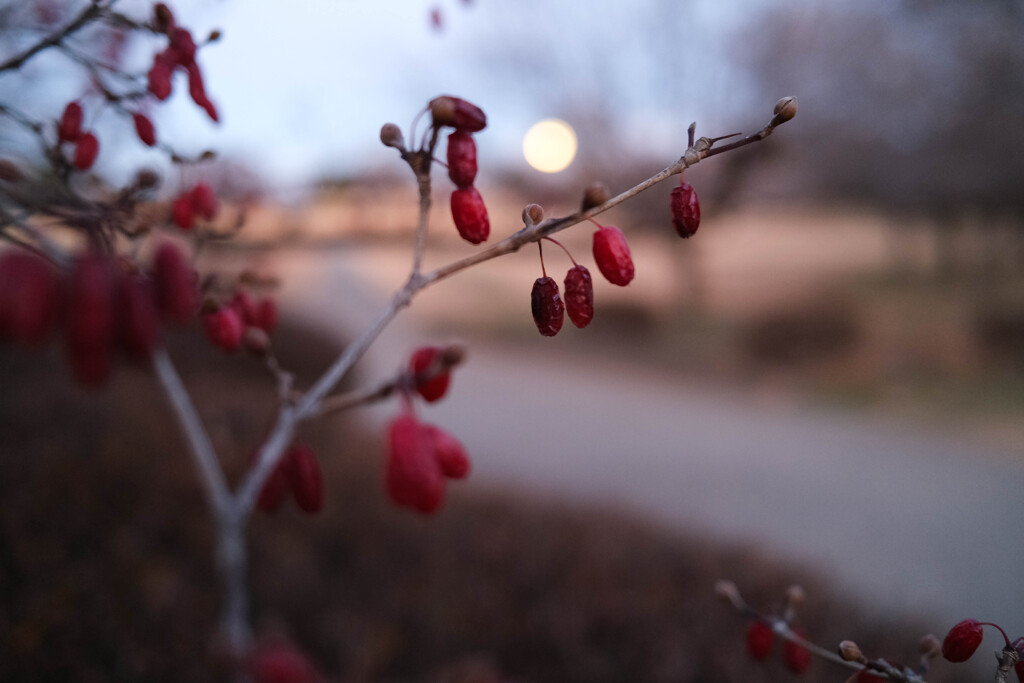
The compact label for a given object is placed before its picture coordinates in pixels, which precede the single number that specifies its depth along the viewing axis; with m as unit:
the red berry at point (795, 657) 0.27
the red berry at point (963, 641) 0.23
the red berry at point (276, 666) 0.29
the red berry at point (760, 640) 0.27
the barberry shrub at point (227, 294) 0.17
